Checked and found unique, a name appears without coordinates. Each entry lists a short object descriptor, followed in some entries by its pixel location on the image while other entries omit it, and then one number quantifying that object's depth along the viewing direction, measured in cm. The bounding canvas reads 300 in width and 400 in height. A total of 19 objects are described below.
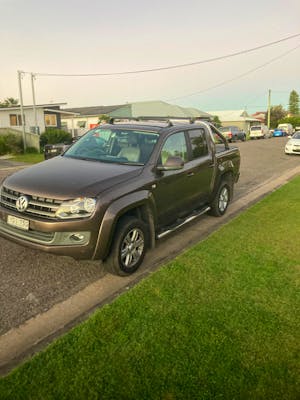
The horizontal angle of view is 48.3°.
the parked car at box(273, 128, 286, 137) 4775
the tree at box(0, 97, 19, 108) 7945
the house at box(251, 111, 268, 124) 10100
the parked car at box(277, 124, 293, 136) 5088
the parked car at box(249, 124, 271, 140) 4162
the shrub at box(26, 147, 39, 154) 2372
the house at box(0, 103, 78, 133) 3300
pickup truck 359
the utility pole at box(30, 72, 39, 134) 2970
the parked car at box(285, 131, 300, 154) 1847
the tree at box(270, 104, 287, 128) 8856
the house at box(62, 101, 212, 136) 4816
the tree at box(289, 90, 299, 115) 10612
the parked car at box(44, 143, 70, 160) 1559
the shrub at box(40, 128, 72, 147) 2712
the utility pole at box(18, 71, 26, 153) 2329
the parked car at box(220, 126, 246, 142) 3184
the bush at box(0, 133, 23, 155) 2219
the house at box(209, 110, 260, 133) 7412
